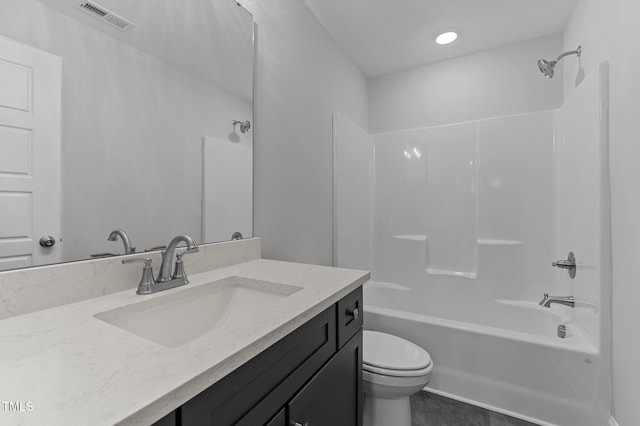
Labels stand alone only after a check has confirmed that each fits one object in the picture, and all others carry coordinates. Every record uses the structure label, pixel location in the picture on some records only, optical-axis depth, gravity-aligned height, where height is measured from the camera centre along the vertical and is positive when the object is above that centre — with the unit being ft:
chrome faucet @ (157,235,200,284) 3.03 -0.49
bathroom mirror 2.65 +1.13
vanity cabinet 1.69 -1.29
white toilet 4.52 -2.61
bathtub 4.80 -2.73
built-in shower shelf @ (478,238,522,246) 7.61 -0.76
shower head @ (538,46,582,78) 6.02 +3.17
